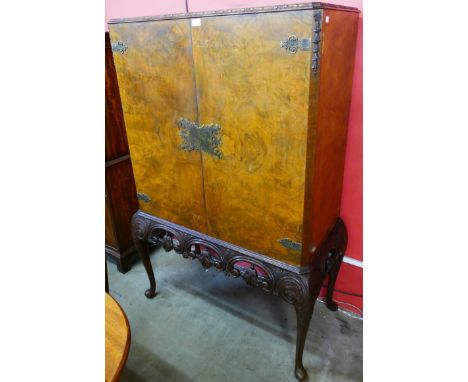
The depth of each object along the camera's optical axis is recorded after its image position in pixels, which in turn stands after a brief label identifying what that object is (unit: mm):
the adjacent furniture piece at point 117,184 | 1904
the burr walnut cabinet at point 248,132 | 1002
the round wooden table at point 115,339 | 822
